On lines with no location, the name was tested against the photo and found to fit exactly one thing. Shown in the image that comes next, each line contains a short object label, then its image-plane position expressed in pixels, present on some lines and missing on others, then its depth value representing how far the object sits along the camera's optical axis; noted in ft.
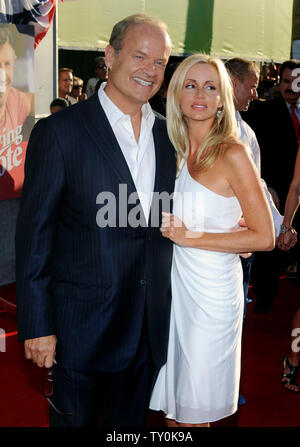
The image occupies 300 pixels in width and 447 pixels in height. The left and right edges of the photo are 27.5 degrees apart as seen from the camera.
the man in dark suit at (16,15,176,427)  6.72
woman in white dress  7.89
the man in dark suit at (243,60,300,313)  18.04
